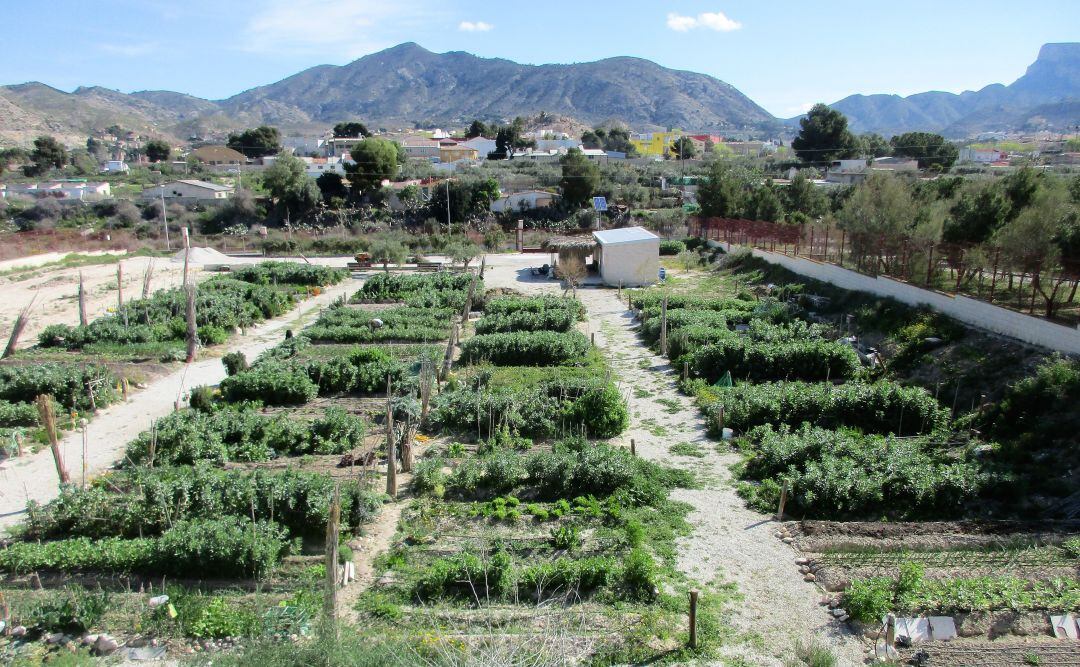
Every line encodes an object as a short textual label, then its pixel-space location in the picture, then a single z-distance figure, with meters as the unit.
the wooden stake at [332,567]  7.29
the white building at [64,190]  61.16
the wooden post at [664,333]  20.44
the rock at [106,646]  8.08
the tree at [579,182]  56.00
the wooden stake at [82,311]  22.58
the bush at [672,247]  39.75
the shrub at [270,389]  16.16
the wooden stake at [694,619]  7.93
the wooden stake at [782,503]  10.85
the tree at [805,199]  44.03
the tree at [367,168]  58.97
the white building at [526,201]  55.94
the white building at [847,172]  59.22
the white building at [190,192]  61.06
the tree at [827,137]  73.06
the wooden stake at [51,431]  11.33
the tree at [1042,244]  16.61
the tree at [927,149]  68.56
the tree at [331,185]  58.22
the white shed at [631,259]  31.77
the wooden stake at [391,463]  11.72
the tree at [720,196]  41.94
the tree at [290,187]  55.44
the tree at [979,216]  21.00
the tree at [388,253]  38.16
